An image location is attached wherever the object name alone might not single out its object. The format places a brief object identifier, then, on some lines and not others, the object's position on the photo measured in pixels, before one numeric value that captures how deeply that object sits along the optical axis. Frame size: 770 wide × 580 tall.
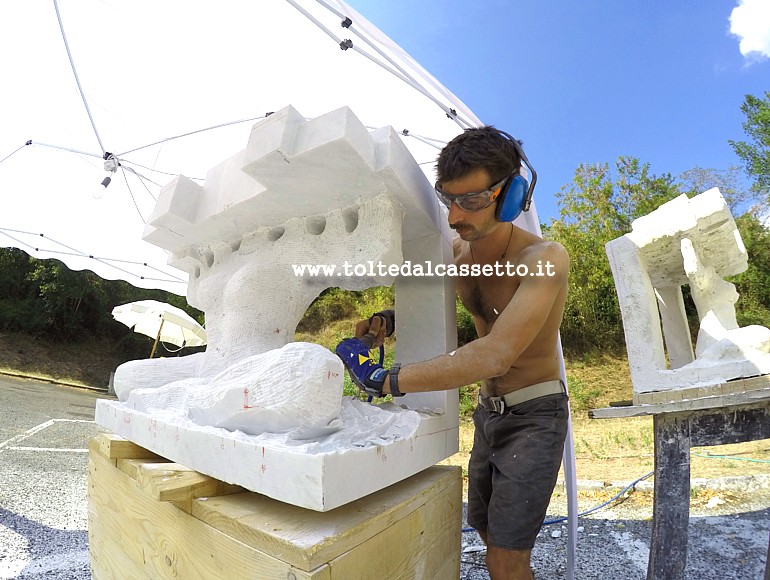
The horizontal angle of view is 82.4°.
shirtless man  1.44
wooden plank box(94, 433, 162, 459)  1.62
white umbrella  10.16
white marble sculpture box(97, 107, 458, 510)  1.22
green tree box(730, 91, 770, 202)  12.51
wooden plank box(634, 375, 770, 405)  1.97
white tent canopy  3.63
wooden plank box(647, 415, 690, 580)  1.91
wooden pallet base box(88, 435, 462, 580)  0.99
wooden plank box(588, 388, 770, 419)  1.78
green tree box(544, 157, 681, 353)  10.52
